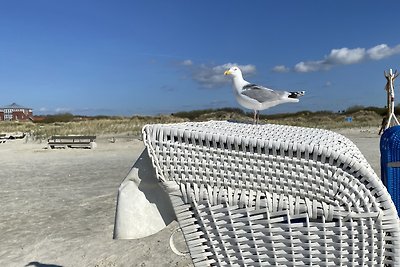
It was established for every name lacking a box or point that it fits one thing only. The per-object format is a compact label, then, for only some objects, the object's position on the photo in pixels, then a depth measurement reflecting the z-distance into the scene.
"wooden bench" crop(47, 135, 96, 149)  20.73
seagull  2.51
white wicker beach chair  1.36
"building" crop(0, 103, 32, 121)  107.89
